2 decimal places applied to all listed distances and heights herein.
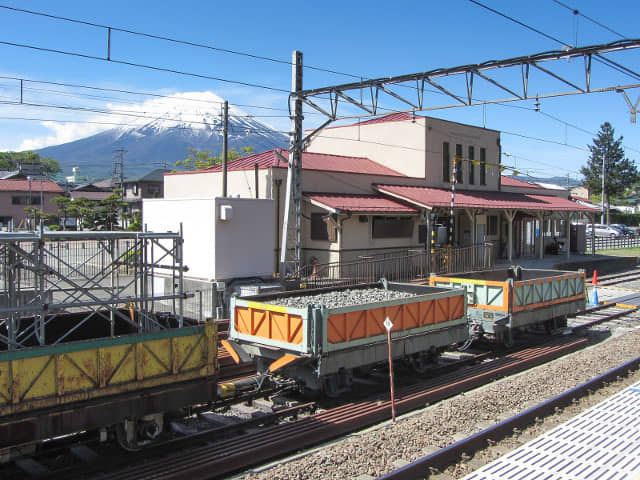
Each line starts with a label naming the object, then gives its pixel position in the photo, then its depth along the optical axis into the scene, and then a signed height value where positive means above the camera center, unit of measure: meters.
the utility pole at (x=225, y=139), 22.94 +4.61
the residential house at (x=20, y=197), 60.78 +5.02
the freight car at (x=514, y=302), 13.56 -1.42
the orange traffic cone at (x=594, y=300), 21.88 -2.11
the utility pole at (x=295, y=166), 18.55 +2.64
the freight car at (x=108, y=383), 6.65 -1.80
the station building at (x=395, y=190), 23.89 +2.63
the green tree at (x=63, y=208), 57.44 +3.73
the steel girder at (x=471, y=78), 13.65 +4.64
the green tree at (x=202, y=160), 47.25 +7.29
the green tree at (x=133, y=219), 35.56 +2.29
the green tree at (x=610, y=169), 94.75 +13.13
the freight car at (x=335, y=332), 9.39 -1.58
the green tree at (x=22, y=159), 101.56 +15.19
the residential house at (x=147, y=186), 70.75 +7.27
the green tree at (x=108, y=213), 53.03 +2.86
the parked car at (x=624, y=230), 67.57 +2.01
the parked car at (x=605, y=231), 65.00 +1.72
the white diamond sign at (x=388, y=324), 9.92 -1.38
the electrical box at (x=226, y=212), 18.41 +1.04
